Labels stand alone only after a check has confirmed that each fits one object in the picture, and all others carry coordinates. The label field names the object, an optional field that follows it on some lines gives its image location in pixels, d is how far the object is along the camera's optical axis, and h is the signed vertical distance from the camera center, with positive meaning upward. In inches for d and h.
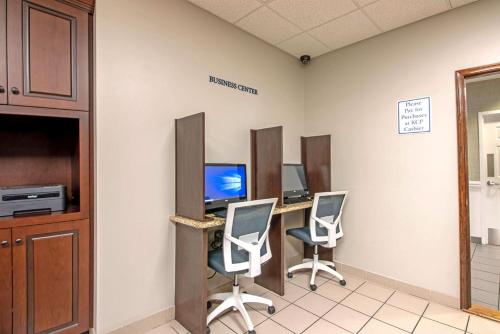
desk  76.4 -31.9
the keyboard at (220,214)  86.7 -15.4
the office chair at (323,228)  108.0 -25.9
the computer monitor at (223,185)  92.9 -5.6
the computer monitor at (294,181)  121.5 -5.9
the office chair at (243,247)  78.7 -24.7
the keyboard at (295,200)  116.4 -14.6
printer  61.8 -6.5
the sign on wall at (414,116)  102.0 +21.4
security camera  137.6 +60.6
